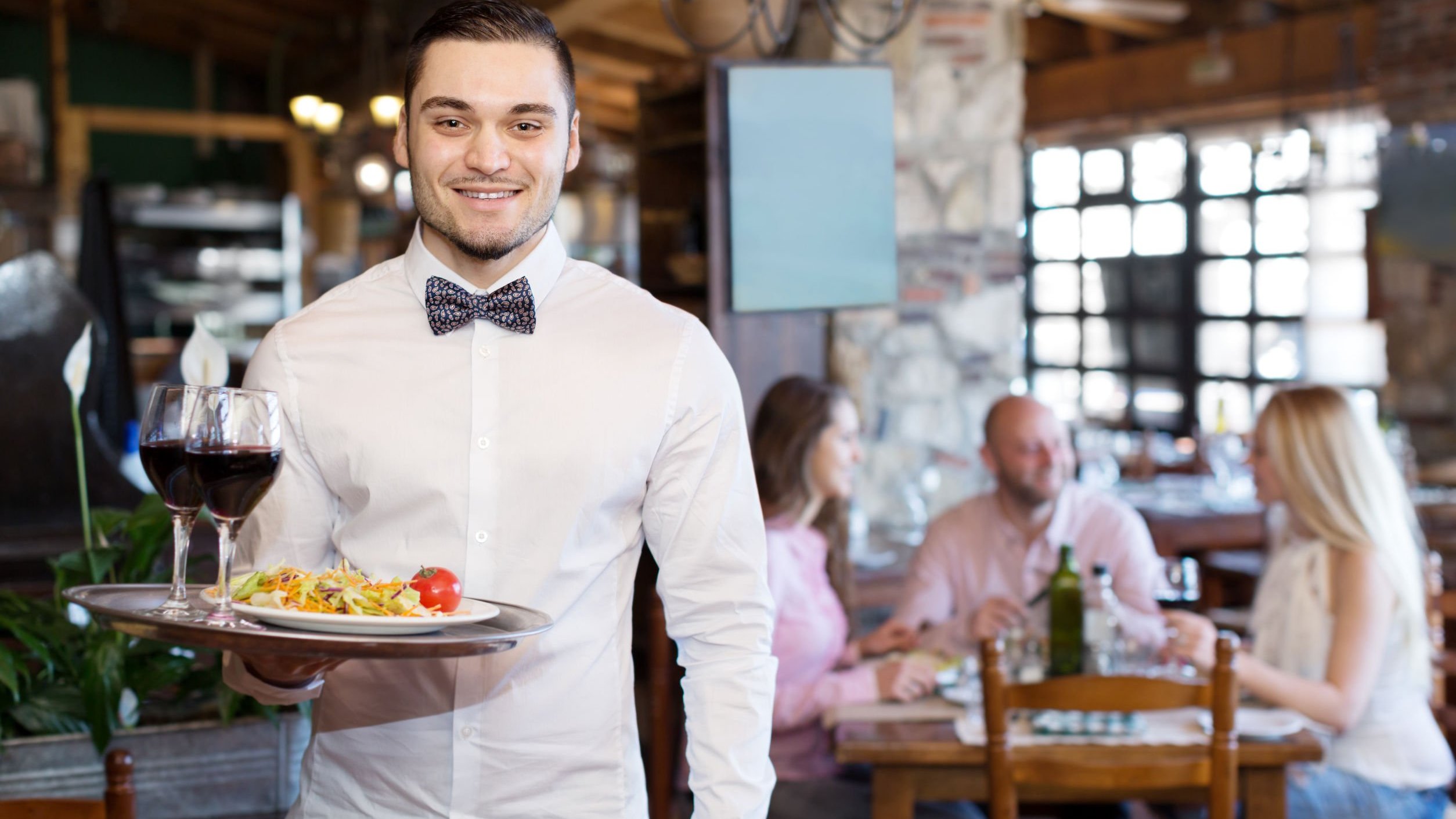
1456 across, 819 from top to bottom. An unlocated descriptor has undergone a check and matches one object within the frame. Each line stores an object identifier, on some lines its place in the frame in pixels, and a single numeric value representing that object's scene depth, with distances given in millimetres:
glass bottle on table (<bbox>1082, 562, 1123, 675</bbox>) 2893
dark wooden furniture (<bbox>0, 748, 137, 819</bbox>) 1578
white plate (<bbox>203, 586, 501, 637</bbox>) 1255
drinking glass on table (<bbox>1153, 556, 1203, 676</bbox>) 3002
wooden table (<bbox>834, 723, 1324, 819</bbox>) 2523
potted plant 2111
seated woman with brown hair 2871
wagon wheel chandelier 3146
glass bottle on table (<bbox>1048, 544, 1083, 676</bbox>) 2979
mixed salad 1350
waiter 1541
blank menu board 3564
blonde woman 2822
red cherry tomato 1381
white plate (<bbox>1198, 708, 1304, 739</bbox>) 2582
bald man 3479
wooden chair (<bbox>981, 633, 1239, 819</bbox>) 2385
